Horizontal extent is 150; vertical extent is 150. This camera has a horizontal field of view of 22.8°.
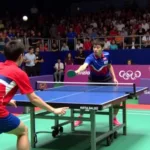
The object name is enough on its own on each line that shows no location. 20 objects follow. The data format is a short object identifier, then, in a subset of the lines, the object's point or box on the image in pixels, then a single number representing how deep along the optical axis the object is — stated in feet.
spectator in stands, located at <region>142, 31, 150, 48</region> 58.29
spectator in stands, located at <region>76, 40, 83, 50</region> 62.34
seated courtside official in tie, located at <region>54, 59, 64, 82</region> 56.70
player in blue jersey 24.06
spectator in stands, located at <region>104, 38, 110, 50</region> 59.31
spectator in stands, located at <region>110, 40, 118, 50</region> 59.36
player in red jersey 12.17
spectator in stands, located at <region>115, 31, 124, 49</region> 60.49
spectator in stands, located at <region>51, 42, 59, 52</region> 62.68
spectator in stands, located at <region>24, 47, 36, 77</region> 48.65
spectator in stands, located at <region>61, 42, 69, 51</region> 63.27
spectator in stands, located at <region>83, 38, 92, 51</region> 60.85
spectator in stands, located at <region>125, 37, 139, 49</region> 59.18
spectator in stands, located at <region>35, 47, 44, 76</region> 50.58
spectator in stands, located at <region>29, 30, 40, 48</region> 59.41
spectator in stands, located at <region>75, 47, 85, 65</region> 57.90
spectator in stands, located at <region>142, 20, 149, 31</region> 62.33
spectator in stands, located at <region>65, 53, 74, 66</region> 57.89
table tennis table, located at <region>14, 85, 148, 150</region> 16.51
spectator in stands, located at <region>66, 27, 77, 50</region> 64.08
